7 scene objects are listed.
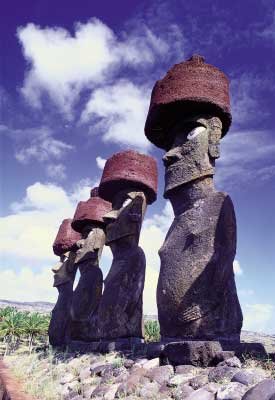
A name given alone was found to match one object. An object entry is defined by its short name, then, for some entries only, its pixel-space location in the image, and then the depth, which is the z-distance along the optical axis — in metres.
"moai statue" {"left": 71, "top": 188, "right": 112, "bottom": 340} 7.73
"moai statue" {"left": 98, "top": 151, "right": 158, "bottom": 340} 6.13
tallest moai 4.45
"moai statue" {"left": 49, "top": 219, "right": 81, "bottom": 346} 8.97
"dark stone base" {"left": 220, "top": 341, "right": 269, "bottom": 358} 3.72
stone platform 3.56
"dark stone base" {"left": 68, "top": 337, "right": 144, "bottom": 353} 5.31
